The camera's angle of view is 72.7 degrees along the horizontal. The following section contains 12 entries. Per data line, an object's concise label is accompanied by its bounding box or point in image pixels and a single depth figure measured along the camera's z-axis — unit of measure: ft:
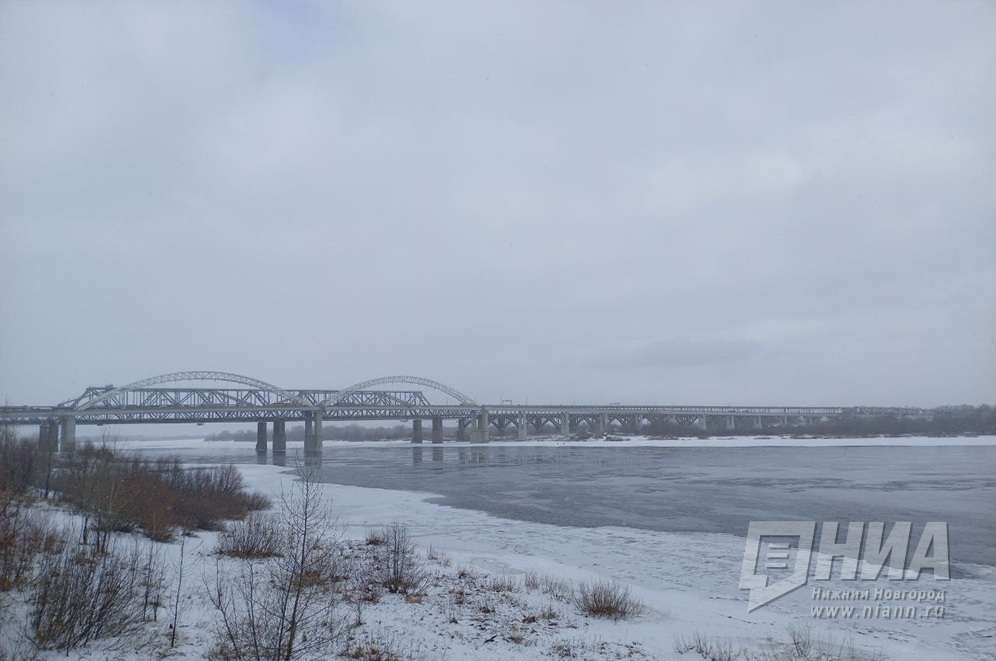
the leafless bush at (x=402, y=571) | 41.14
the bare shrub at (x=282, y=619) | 25.60
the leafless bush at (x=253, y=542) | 49.49
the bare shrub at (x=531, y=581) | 43.65
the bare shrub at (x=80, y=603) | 25.91
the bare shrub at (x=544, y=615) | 34.91
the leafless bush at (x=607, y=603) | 36.11
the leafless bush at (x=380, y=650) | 27.61
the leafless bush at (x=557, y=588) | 40.37
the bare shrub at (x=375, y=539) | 58.18
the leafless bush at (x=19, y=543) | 30.48
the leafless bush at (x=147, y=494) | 49.78
